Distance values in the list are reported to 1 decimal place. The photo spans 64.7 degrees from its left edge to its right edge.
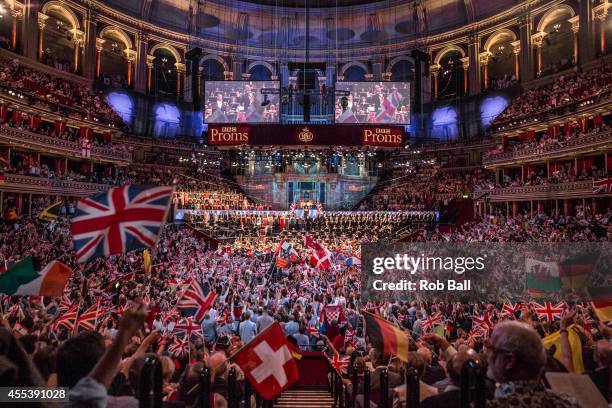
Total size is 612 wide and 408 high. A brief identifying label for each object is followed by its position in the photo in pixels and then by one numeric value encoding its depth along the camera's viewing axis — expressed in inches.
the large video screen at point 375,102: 1397.6
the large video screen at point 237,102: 1409.9
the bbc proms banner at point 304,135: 1320.1
